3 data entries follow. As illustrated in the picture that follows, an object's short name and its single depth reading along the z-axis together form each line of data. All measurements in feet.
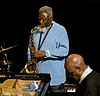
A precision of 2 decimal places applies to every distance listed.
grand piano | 17.59
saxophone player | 24.26
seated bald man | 16.37
